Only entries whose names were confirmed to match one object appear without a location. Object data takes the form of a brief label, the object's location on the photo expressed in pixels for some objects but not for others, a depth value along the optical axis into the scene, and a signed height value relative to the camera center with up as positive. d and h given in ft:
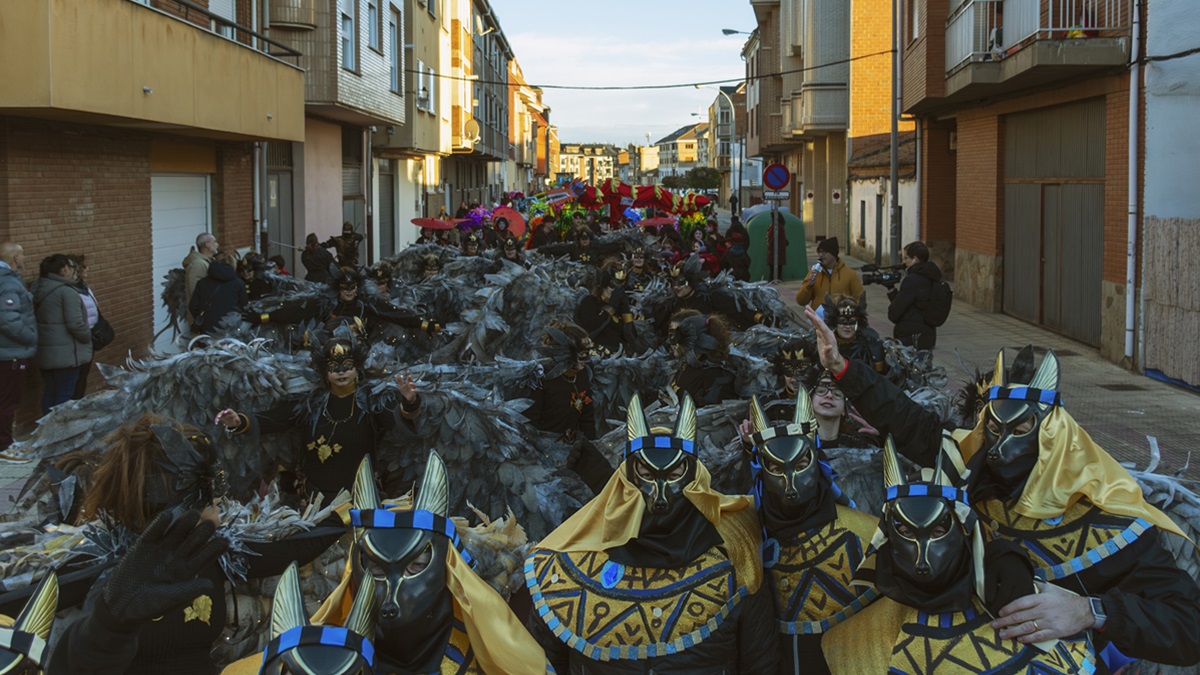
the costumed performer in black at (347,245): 51.22 -0.03
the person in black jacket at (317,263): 54.54 -0.78
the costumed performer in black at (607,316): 37.76 -2.07
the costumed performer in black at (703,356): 27.91 -2.40
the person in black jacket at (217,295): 44.70 -1.71
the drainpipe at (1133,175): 52.19 +2.69
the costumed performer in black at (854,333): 25.63 -1.77
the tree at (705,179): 413.18 +20.40
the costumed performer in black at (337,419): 23.61 -3.13
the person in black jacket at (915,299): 40.86 -1.69
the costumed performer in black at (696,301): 39.91 -1.75
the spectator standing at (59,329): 37.86 -2.41
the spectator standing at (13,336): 35.45 -2.46
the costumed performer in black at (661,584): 14.23 -3.68
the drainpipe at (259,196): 72.59 +2.61
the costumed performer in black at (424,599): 11.61 -3.14
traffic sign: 81.92 +4.11
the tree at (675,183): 452.35 +20.97
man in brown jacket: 44.01 -1.17
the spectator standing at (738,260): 60.64 -0.73
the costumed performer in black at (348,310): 35.96 -1.81
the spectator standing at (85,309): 38.86 -1.87
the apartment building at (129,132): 39.65 +4.21
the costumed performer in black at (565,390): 29.19 -3.22
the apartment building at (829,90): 137.59 +17.05
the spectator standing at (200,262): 48.75 -0.65
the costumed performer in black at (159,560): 12.12 -3.11
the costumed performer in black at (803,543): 14.92 -3.41
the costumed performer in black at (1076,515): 12.76 -2.85
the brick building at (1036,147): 54.95 +4.89
